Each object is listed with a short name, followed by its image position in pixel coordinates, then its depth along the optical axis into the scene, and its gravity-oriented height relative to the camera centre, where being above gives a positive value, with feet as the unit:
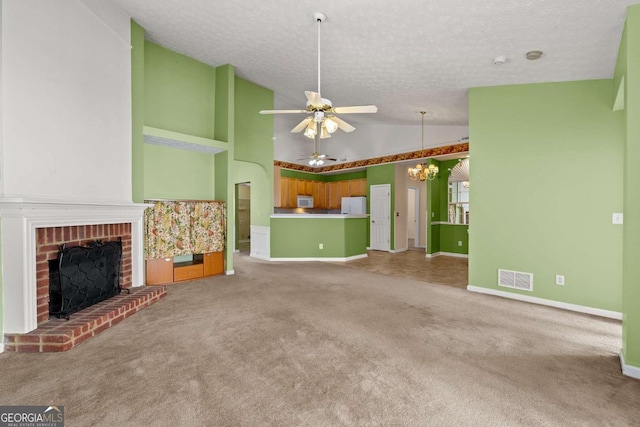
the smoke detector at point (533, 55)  10.90 +5.89
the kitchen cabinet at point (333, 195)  34.42 +2.02
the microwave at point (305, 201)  32.22 +1.18
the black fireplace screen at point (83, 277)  9.08 -2.16
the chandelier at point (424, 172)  23.59 +3.29
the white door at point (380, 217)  28.58 -0.50
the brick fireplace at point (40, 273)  7.84 -1.67
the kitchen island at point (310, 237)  22.56 -1.95
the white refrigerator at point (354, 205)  31.22 +0.75
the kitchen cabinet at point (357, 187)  31.91 +2.73
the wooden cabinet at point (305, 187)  32.48 +2.81
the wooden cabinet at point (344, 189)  33.37 +2.63
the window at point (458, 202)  26.35 +0.88
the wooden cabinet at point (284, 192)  30.53 +2.09
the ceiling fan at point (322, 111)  10.05 +3.55
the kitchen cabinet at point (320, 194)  34.30 +2.09
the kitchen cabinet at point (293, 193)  31.45 +2.05
